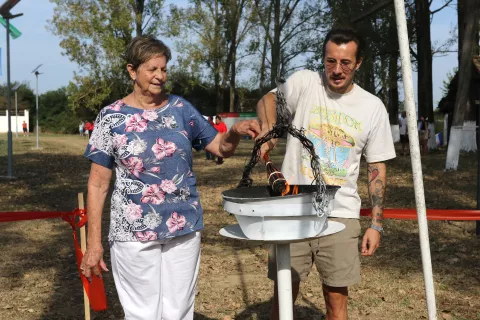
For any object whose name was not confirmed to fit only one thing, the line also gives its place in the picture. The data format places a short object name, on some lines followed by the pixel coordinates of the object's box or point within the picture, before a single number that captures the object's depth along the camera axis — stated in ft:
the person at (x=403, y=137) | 78.65
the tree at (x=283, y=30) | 121.49
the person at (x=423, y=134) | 79.87
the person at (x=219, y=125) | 75.54
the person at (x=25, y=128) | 209.79
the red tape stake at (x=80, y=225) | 13.14
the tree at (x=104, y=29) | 108.58
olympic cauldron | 8.02
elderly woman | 10.27
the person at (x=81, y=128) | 200.30
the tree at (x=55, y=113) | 233.76
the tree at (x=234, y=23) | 139.54
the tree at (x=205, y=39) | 113.09
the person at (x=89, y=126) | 163.90
